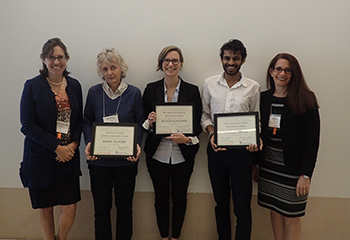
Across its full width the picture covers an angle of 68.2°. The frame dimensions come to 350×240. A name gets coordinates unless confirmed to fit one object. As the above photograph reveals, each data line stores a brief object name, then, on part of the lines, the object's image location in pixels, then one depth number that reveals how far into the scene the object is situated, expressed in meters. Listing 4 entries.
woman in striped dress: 1.93
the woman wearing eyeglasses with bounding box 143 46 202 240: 2.13
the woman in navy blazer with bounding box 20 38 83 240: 1.96
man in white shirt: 2.02
